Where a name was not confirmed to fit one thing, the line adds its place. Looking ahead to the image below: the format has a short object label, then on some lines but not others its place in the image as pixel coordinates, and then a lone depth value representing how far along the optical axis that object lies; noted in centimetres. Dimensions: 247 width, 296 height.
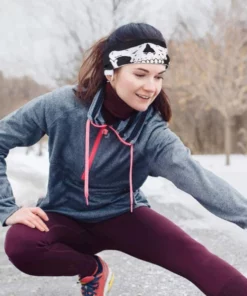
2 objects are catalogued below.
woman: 203
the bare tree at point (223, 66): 1291
